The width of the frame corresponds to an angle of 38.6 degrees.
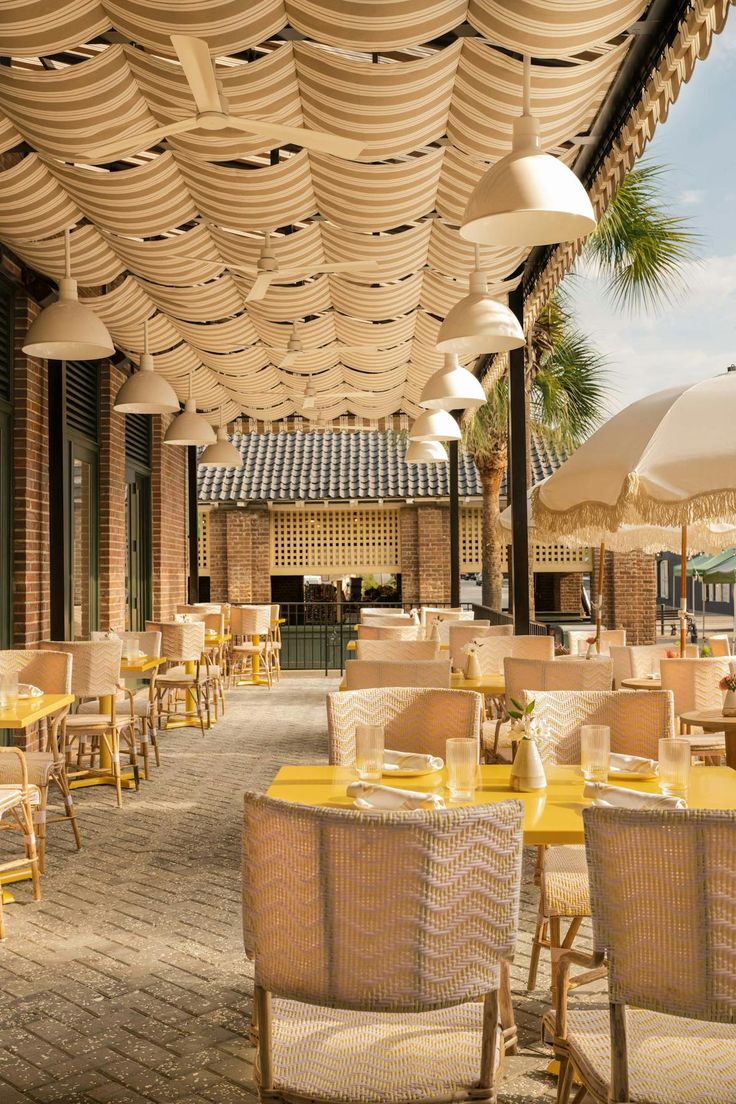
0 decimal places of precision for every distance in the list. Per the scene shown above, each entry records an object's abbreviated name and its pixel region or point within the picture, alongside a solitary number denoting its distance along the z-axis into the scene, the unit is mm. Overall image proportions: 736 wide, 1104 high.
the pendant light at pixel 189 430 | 8805
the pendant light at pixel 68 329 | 5008
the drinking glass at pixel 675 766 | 2846
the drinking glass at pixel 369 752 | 2990
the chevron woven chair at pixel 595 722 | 3660
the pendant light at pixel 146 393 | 6875
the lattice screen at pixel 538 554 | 20812
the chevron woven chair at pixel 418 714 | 3936
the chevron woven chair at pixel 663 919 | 1822
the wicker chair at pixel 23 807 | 4371
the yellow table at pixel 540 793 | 2553
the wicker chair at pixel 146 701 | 7332
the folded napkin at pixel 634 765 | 3088
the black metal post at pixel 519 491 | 8148
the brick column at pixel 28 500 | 7305
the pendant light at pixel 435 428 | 7766
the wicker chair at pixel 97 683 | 6477
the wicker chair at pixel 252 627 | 13039
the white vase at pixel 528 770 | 2988
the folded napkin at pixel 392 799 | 2695
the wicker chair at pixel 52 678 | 5629
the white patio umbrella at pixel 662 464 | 4484
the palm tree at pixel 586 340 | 10562
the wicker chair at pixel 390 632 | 8352
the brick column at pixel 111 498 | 9953
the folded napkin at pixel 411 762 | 3213
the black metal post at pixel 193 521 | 14383
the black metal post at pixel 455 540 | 13602
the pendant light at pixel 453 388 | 5855
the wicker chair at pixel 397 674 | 4883
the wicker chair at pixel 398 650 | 6742
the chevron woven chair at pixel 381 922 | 1874
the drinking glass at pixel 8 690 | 4785
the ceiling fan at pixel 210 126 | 3314
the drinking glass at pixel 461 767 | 2826
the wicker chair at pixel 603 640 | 8570
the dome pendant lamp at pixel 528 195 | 3010
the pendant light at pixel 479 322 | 4340
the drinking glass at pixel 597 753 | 2977
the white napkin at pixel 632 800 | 2641
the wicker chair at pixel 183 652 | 8992
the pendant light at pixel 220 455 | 10922
